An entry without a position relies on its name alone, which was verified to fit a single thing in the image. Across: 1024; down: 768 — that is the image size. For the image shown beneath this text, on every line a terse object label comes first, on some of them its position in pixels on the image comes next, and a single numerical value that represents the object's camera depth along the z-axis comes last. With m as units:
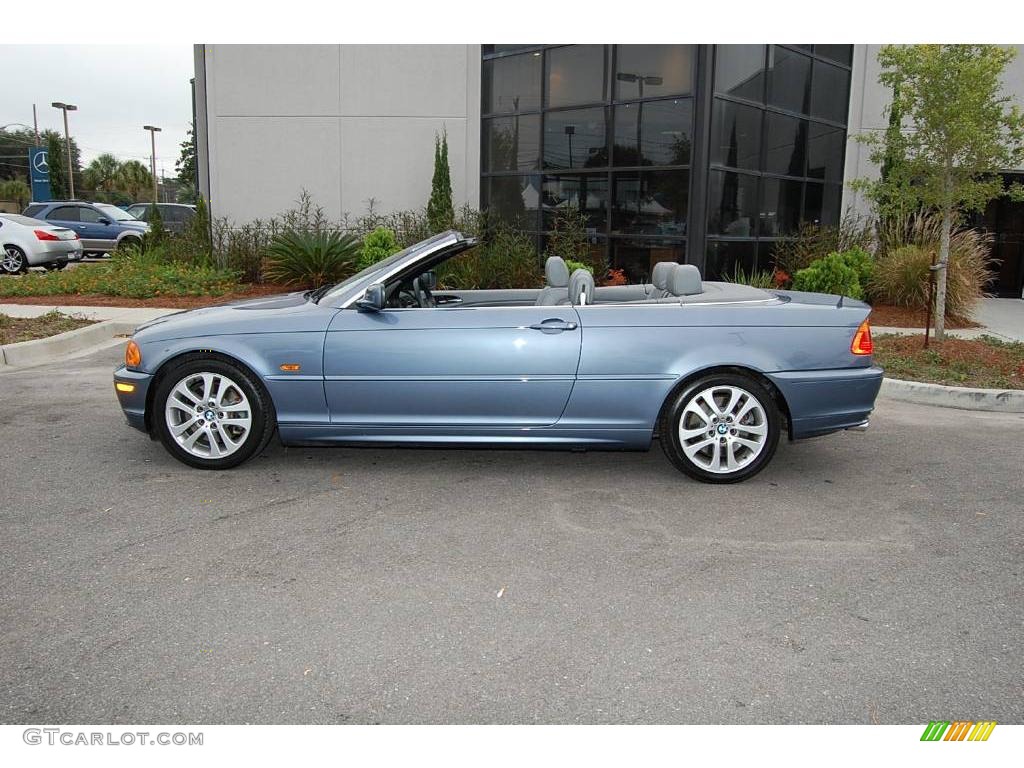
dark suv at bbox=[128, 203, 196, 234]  26.50
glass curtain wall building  14.01
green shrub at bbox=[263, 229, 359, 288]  14.49
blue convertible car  5.22
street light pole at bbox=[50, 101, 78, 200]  59.00
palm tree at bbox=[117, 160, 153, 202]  72.19
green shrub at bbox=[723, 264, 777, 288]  13.90
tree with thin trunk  9.09
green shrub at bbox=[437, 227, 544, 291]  13.88
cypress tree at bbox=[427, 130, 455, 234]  15.85
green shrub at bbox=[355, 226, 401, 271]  13.73
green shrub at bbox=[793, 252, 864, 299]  11.84
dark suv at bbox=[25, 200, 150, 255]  24.20
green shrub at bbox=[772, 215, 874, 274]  14.44
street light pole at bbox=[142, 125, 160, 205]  62.59
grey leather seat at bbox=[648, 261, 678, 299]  5.81
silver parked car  19.05
